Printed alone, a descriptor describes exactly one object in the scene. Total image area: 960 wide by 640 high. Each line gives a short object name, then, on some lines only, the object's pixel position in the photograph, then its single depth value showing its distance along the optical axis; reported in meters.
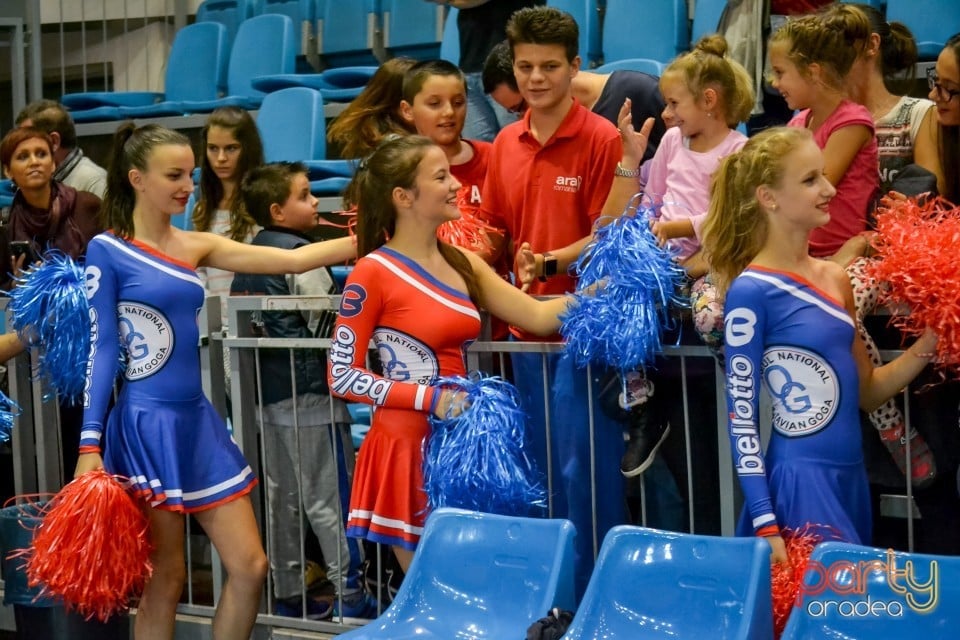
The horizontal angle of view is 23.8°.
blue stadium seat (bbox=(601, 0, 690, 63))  10.30
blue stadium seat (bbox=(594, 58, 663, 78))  9.07
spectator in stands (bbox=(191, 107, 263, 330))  8.25
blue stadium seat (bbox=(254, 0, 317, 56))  13.16
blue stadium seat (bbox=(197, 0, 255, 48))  13.97
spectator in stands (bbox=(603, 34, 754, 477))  5.81
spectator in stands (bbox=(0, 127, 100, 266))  8.31
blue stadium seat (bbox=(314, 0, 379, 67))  12.77
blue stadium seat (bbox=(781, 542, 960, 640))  4.22
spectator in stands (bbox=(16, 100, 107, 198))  9.59
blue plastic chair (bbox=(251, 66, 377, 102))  11.54
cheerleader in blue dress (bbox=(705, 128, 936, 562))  4.82
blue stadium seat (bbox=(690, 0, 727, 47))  10.04
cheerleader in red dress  5.53
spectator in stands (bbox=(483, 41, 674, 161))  6.67
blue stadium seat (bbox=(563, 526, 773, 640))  4.48
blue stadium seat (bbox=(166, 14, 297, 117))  12.63
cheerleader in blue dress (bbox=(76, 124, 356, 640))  5.84
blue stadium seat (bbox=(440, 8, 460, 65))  11.09
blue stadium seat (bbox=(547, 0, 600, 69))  10.72
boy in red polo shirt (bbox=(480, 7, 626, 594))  6.01
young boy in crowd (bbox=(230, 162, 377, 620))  6.61
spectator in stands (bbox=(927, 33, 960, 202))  5.55
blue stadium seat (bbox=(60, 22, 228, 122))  13.18
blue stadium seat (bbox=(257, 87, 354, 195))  10.84
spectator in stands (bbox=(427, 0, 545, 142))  8.74
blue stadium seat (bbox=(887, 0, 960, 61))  9.06
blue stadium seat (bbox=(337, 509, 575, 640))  5.00
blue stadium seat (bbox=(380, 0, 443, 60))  12.35
